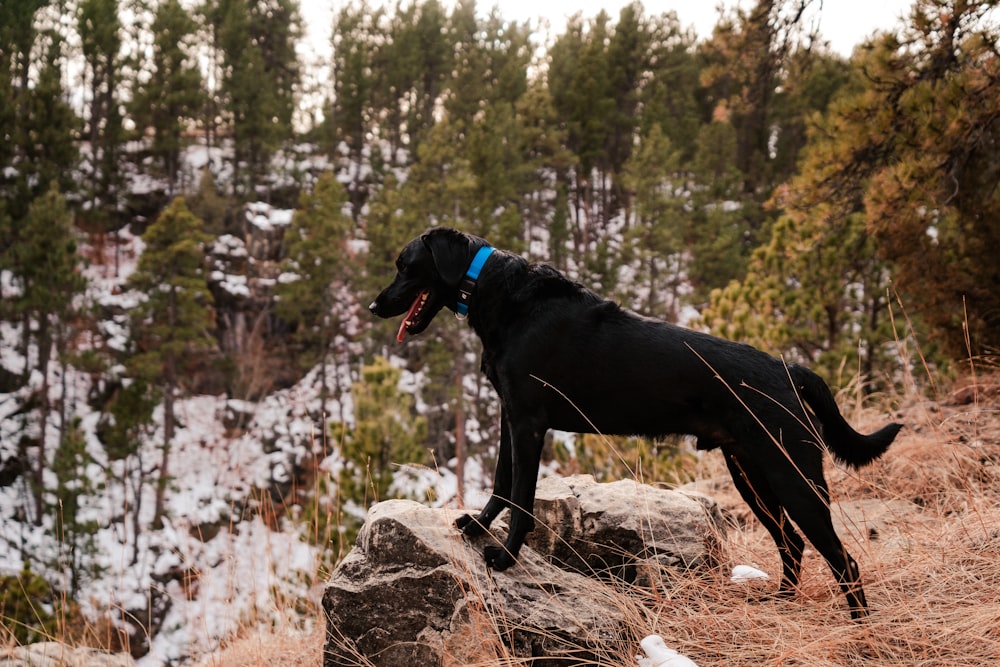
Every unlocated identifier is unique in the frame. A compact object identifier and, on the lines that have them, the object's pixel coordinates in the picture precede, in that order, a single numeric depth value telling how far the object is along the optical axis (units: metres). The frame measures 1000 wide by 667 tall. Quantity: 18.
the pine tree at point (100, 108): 25.86
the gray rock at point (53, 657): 3.48
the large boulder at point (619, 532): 3.03
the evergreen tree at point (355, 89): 30.01
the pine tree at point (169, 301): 20.45
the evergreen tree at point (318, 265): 23.16
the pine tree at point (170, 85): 24.73
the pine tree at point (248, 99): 27.53
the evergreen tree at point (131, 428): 18.86
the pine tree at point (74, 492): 15.89
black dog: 2.34
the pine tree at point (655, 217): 24.25
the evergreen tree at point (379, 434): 11.48
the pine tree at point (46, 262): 18.86
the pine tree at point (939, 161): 5.14
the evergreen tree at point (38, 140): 22.34
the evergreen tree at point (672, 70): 31.38
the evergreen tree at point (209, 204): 27.39
